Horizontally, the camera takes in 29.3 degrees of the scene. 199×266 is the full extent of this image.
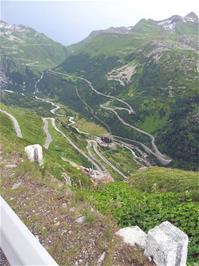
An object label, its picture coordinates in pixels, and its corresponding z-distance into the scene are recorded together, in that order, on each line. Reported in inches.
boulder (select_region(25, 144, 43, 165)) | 752.3
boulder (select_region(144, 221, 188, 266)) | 370.3
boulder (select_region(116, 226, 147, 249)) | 421.1
